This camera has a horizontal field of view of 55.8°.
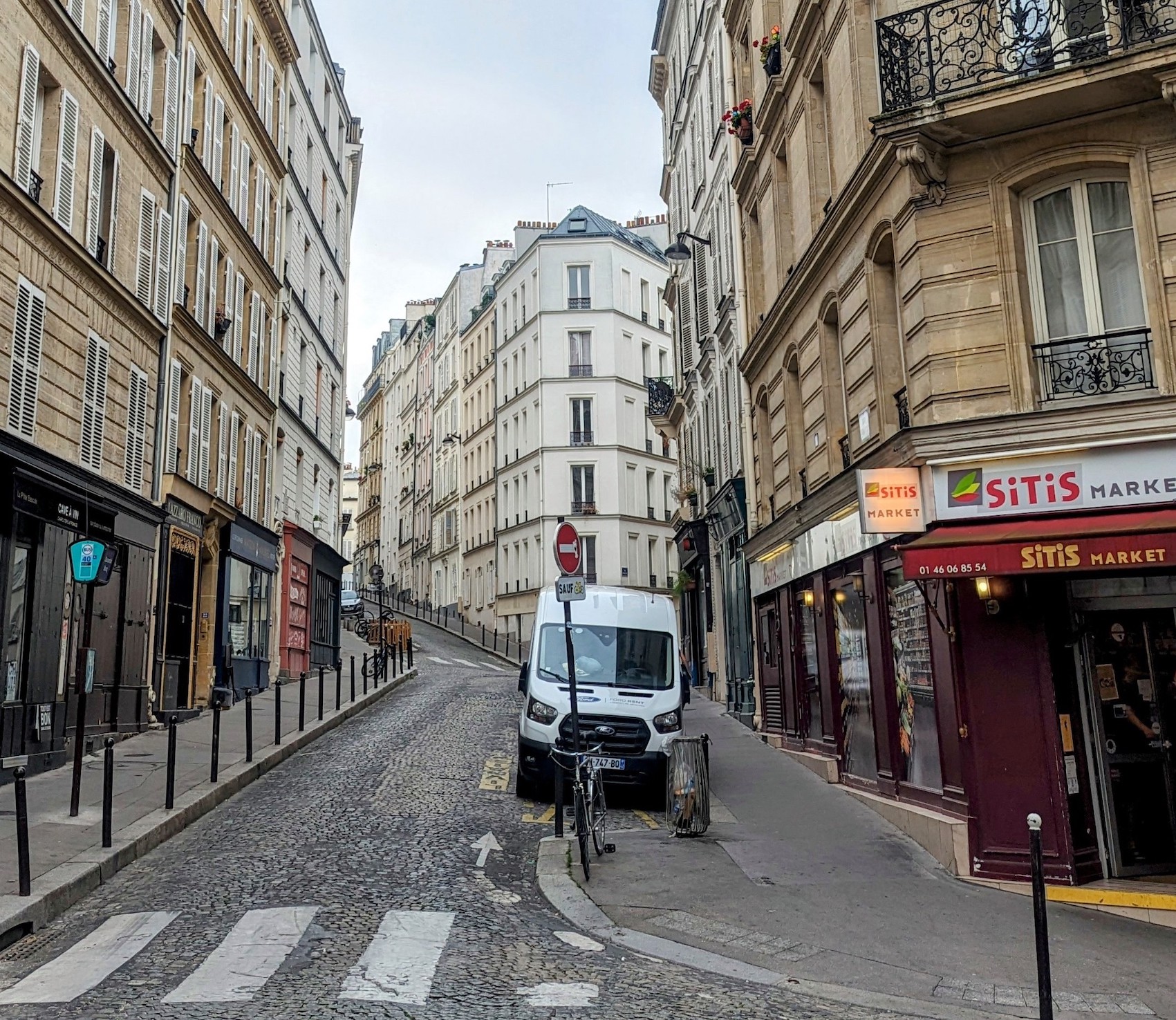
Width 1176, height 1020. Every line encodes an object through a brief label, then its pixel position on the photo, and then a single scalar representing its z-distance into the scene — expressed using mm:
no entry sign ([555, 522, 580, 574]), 10055
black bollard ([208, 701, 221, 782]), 12359
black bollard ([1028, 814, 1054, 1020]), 5473
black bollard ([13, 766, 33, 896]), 7582
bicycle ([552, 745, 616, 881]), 9172
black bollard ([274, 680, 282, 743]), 15314
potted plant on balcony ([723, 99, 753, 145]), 18391
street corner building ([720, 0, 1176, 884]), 8914
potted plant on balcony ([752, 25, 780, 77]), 16156
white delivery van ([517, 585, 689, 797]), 12367
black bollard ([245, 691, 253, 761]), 13773
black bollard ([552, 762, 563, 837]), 9789
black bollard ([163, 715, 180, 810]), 10930
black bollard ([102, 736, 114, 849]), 9203
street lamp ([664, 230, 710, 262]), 26172
